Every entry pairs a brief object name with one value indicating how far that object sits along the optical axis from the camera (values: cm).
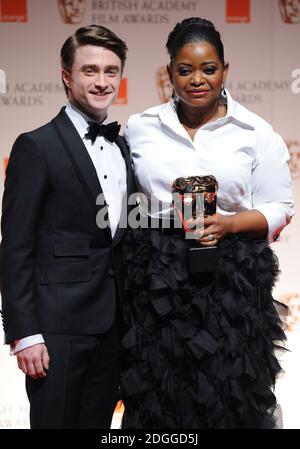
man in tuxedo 388
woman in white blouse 392
